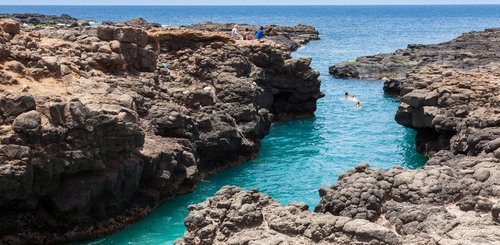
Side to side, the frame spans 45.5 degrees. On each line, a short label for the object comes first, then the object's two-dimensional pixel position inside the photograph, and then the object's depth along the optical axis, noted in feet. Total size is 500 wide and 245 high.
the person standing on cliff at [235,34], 176.76
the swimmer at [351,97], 203.92
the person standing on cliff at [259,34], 186.35
